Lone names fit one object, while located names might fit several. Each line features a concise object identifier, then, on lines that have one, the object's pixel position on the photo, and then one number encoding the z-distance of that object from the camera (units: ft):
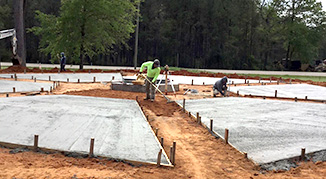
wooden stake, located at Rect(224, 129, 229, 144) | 21.91
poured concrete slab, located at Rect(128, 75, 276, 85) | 60.61
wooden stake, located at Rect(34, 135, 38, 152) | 18.65
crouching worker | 40.13
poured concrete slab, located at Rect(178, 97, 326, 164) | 20.86
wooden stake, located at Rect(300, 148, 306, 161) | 19.27
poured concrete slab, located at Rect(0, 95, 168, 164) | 19.27
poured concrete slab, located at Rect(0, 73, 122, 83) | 55.47
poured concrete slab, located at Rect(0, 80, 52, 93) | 40.53
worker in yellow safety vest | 35.78
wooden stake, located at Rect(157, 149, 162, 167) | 17.33
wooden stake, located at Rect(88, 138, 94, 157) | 18.16
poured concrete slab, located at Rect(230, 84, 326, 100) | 44.65
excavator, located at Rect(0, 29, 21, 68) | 61.68
